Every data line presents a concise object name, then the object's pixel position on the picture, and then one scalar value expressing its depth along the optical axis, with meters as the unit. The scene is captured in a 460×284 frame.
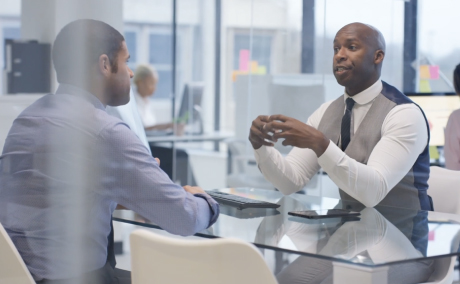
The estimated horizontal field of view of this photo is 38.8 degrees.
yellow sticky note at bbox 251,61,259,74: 4.42
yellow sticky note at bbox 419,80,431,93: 4.13
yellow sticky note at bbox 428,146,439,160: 3.79
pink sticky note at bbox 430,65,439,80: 4.16
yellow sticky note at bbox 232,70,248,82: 4.48
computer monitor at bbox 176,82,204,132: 4.61
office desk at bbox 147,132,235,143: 4.60
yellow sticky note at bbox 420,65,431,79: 4.16
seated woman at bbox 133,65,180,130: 4.43
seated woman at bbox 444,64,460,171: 3.41
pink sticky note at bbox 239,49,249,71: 4.46
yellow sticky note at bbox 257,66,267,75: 4.38
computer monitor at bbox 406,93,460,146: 3.77
